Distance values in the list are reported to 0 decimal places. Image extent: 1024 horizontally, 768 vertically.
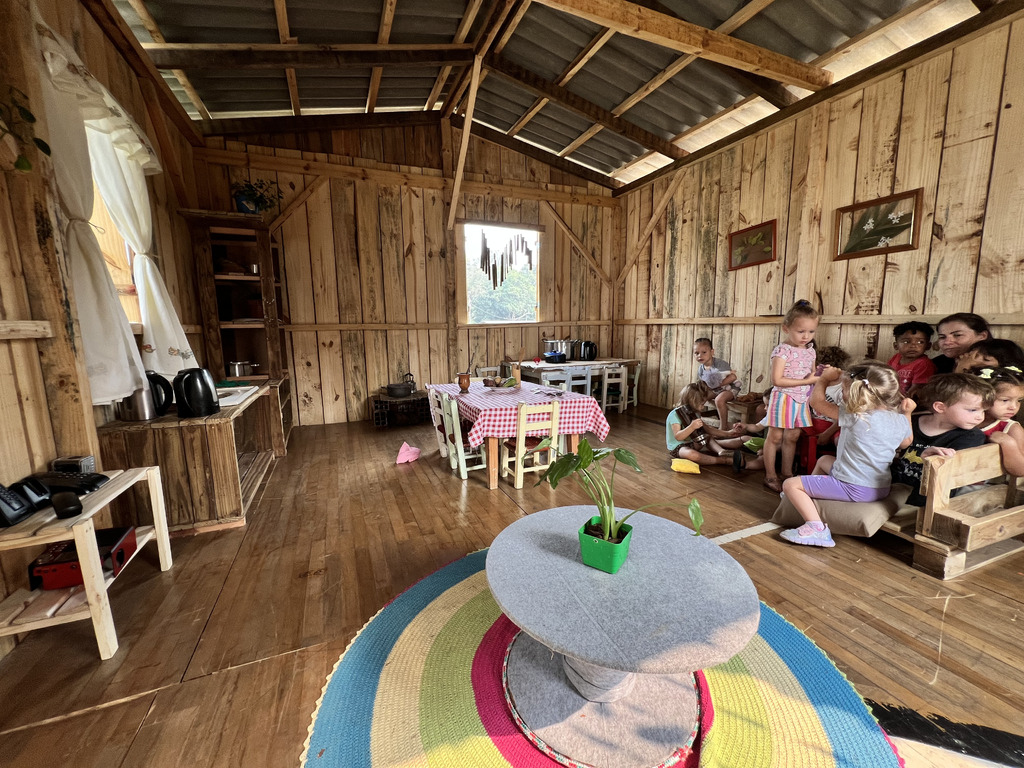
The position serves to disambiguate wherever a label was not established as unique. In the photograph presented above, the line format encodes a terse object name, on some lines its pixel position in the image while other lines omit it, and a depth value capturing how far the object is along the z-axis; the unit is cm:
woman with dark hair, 258
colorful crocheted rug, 113
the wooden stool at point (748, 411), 375
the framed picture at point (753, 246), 424
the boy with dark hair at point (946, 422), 201
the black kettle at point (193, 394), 231
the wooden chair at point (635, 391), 584
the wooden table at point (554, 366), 516
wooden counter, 219
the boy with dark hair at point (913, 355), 280
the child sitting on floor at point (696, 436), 345
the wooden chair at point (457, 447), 309
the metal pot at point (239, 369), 378
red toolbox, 158
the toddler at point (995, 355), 238
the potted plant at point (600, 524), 126
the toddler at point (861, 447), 212
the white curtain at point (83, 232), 184
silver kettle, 226
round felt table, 98
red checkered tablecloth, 279
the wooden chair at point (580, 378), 513
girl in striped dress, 278
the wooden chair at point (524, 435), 285
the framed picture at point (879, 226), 314
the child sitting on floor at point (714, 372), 421
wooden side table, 136
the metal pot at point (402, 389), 505
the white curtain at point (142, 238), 237
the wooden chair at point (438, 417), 344
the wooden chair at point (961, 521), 188
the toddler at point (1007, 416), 204
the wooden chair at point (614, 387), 548
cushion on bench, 212
